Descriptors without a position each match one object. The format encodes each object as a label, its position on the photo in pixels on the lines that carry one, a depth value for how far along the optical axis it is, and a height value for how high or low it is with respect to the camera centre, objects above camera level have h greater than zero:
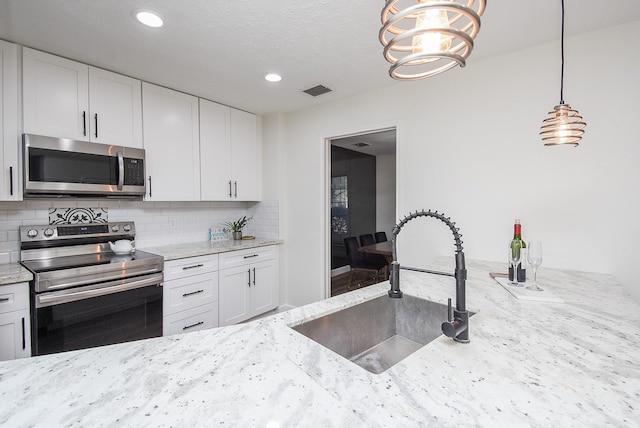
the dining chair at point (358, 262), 4.21 -0.76
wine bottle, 1.54 -0.32
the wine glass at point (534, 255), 1.46 -0.23
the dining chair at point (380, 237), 5.16 -0.49
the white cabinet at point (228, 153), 3.06 +0.62
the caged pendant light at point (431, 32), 0.63 +0.41
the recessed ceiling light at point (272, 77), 2.45 +1.10
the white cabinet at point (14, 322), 1.72 -0.65
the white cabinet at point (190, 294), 2.48 -0.74
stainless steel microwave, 2.02 +0.31
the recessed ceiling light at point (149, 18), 1.65 +1.09
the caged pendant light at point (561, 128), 1.35 +0.37
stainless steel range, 1.86 -0.53
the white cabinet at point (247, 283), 2.90 -0.77
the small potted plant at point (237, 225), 3.49 -0.19
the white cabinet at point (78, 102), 2.03 +0.81
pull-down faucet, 0.90 -0.32
